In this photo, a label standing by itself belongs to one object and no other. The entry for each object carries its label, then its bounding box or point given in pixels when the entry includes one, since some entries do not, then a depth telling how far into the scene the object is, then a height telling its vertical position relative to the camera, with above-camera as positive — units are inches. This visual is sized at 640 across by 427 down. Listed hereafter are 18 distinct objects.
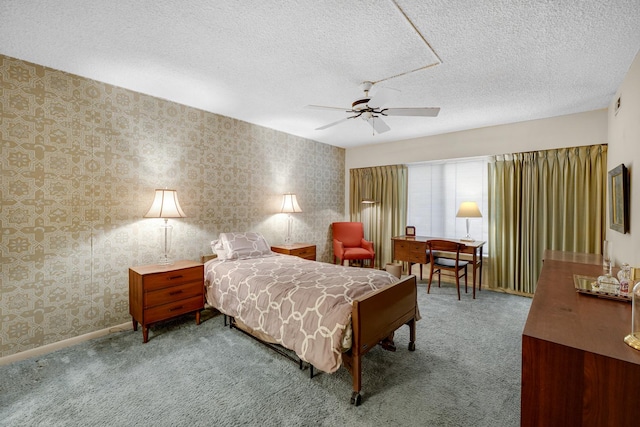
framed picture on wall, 92.0 +6.2
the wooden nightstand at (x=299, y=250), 171.6 -21.8
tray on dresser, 65.0 -17.9
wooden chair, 159.5 -26.8
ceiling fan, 104.3 +41.2
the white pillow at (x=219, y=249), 142.1 -17.9
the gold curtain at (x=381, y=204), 215.0 +8.7
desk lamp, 169.3 +2.6
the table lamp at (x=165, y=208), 121.5 +2.4
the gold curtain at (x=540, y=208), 145.4 +4.4
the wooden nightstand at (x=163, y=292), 110.3 -32.0
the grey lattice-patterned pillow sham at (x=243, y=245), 141.7 -16.1
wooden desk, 162.8 -21.7
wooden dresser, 39.6 -22.8
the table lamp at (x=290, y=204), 181.8 +6.5
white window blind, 185.9 +13.8
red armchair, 209.8 -18.7
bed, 79.0 -29.7
